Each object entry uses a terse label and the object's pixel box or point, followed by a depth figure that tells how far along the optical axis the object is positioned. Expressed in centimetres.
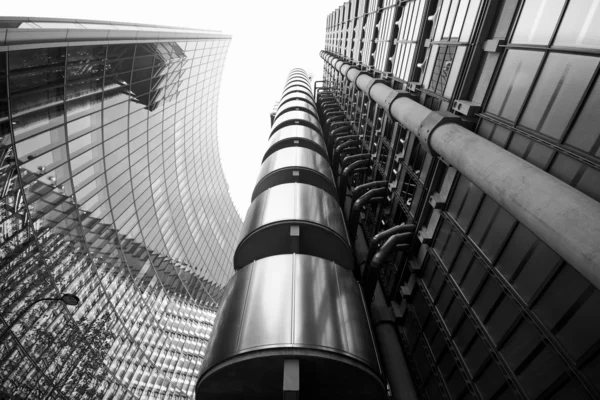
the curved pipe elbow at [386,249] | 1156
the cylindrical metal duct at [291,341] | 759
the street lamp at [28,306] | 1177
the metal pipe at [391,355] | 1012
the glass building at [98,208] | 1489
